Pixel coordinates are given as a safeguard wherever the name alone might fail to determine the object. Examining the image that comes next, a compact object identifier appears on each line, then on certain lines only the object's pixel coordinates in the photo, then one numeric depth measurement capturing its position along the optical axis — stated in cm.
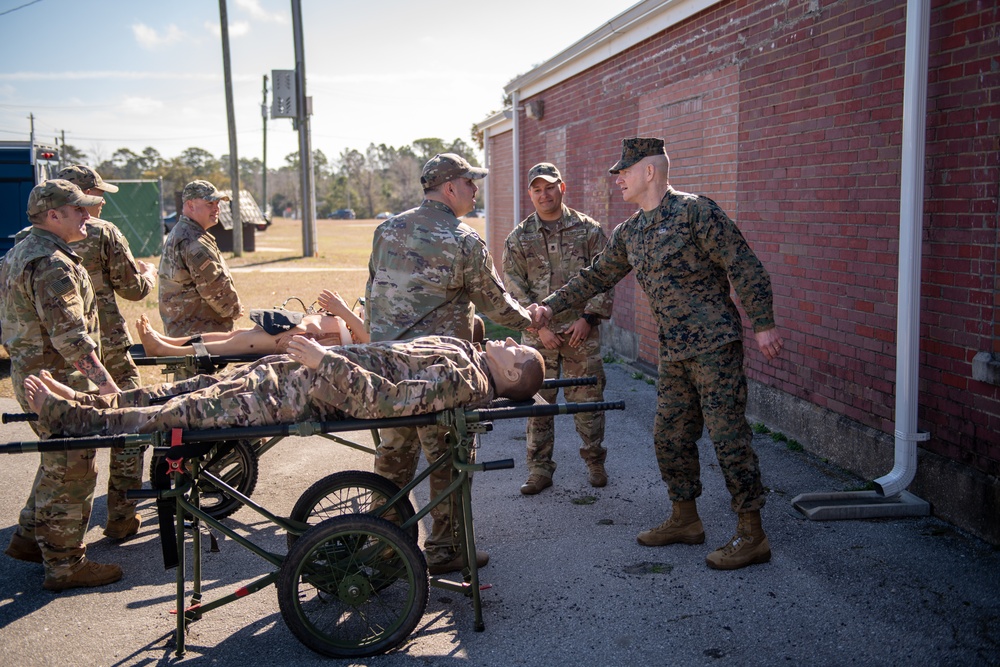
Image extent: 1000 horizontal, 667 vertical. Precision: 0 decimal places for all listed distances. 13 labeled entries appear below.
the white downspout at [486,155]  1841
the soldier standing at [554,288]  605
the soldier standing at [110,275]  583
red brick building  478
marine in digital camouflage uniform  455
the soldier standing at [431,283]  454
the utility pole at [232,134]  2753
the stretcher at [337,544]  374
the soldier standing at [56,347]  453
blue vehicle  1273
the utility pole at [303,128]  2659
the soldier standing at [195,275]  641
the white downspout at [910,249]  498
